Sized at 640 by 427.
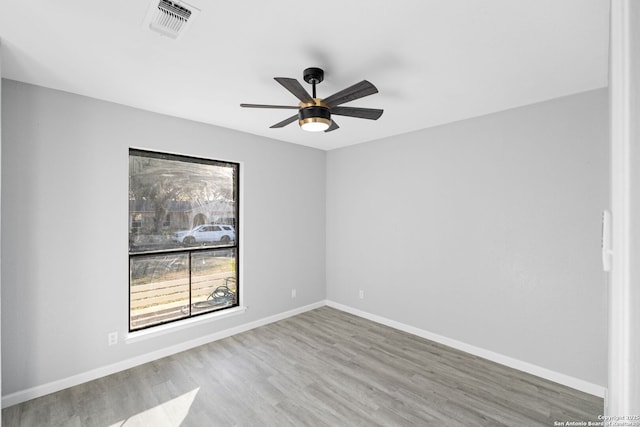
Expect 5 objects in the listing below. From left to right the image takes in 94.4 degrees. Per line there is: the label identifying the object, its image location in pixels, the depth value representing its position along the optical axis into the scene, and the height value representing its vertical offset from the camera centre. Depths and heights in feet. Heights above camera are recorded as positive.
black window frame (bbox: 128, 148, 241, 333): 10.29 -1.35
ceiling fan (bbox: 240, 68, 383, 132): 6.48 +2.62
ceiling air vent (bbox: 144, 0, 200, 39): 5.18 +3.64
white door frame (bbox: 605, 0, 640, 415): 1.60 +0.06
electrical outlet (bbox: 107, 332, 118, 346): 9.37 -3.96
